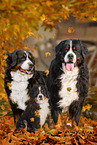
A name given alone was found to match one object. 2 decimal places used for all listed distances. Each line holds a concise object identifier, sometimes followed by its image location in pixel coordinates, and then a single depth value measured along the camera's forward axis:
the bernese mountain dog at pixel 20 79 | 6.68
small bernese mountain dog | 6.47
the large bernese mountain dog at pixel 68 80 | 6.36
